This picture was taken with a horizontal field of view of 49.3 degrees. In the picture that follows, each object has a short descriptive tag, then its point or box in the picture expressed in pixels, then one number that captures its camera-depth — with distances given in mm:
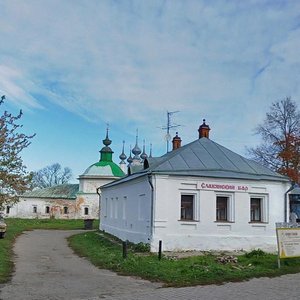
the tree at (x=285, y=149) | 26978
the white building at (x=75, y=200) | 43461
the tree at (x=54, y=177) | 66797
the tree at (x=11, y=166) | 13381
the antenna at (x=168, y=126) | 22960
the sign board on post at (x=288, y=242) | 10530
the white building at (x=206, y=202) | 13992
